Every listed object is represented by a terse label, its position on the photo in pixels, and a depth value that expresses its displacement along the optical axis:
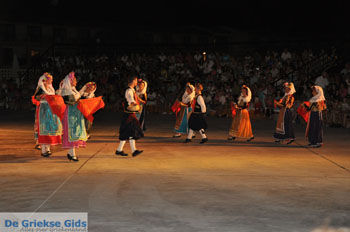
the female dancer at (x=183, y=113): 14.41
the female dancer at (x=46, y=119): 10.78
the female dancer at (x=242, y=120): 14.54
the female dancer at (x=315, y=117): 13.07
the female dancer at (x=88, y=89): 11.06
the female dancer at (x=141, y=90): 13.09
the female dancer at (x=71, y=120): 10.28
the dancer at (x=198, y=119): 13.90
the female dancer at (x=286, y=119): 13.88
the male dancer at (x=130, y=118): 10.79
